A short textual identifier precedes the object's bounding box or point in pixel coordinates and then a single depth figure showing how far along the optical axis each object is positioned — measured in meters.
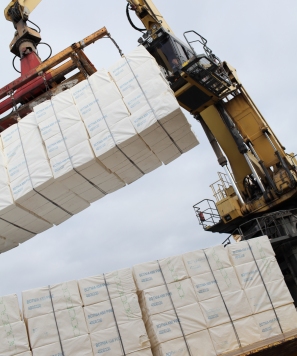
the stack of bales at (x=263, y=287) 7.07
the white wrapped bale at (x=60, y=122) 7.46
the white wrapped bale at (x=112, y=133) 7.00
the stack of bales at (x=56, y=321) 6.24
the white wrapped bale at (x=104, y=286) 6.75
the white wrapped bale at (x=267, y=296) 7.18
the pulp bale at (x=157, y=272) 7.01
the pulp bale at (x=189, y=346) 6.54
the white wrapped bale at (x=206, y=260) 7.30
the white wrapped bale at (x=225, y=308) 6.91
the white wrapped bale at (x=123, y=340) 6.38
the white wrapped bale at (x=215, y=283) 7.09
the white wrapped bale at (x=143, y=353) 6.43
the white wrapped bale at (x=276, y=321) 7.00
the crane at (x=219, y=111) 10.23
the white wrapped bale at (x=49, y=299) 6.43
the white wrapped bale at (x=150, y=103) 6.89
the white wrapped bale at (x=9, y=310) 6.28
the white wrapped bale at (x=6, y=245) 8.68
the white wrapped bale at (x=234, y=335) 6.75
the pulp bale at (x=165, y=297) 6.80
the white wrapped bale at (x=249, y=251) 7.58
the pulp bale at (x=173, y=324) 6.63
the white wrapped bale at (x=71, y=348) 6.16
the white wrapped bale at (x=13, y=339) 6.07
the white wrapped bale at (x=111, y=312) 6.55
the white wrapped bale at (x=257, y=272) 7.38
